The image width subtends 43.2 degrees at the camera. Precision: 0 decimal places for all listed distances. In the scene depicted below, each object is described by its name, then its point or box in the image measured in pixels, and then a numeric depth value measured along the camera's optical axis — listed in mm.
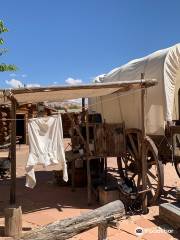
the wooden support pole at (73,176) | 5997
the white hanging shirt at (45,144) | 4298
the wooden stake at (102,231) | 2811
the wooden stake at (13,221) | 3773
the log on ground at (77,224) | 2494
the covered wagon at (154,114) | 4676
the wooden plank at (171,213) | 3938
